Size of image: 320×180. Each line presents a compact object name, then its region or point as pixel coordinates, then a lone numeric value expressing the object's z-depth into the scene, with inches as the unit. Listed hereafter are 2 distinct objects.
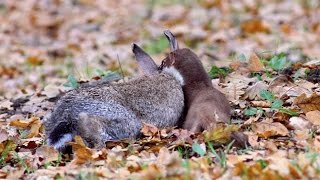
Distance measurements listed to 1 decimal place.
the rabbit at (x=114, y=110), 411.5
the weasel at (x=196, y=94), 432.1
